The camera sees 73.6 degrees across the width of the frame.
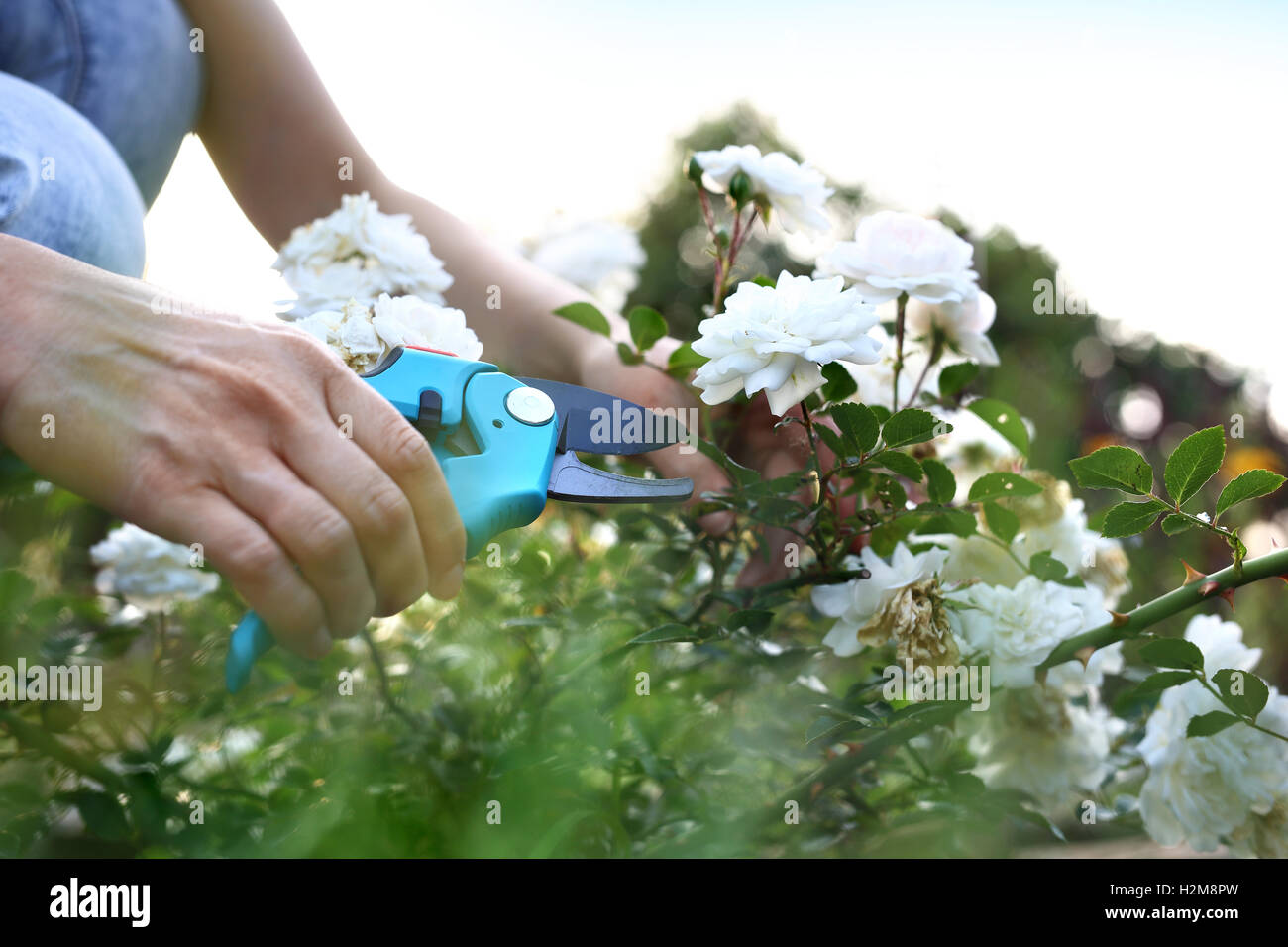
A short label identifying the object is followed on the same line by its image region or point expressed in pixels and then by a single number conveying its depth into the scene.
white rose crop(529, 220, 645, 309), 1.51
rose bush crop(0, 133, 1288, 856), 0.65
